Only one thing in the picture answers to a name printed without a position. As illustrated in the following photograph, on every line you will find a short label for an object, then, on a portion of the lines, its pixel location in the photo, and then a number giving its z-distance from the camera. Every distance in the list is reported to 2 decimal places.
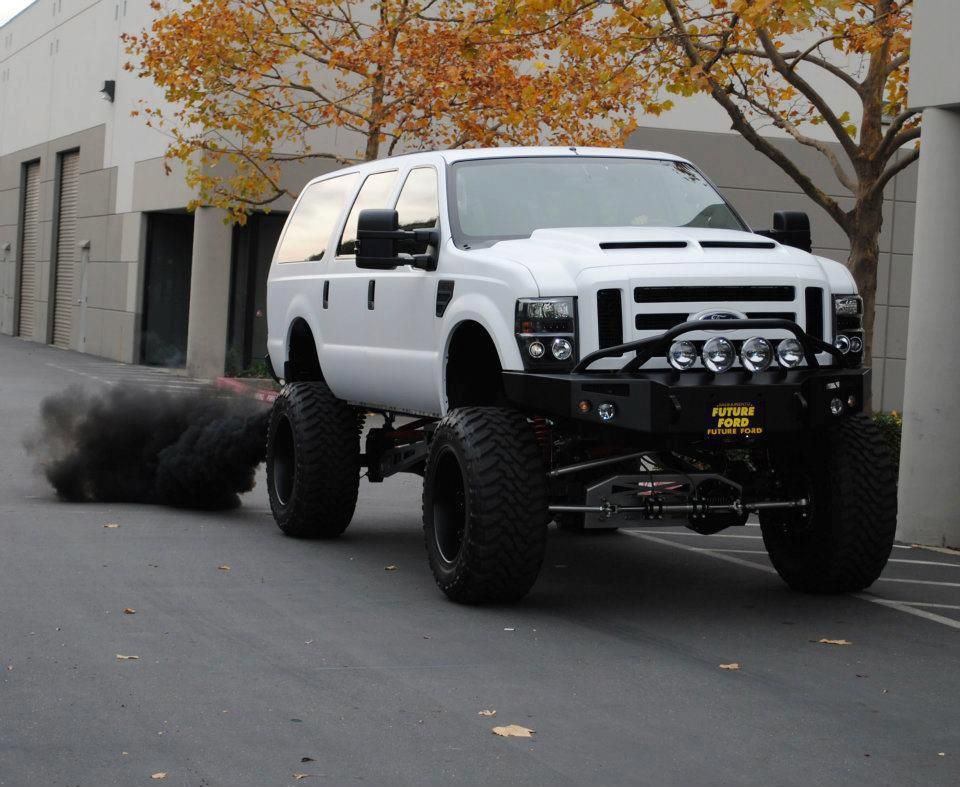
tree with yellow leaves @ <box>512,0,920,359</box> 16.06
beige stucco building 33.84
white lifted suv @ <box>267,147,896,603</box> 8.38
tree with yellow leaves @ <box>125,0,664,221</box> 25.25
